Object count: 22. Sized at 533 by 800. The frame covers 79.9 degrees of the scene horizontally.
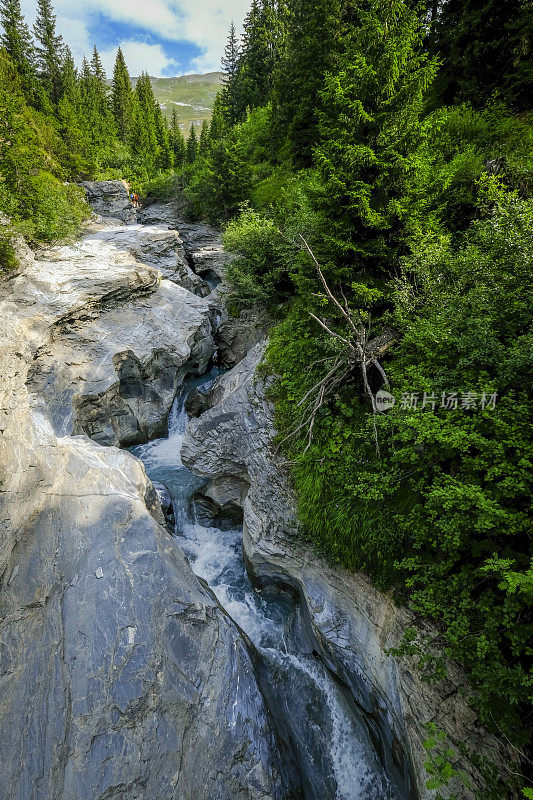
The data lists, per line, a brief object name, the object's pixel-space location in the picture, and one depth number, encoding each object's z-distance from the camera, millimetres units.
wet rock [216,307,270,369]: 14617
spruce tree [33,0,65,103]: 39250
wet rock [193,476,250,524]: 9945
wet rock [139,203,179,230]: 29878
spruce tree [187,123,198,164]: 40656
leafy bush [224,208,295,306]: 13070
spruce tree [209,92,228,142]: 24628
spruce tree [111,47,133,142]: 47634
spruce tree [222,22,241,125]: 34812
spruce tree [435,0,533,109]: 10289
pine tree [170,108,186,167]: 50750
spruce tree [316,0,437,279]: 6223
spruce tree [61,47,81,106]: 40125
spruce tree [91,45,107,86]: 54406
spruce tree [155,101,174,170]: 49906
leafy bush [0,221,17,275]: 12057
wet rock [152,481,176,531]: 10595
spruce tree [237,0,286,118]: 30281
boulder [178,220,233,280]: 21645
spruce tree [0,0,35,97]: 34500
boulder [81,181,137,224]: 31766
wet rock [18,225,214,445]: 11539
